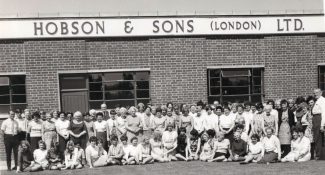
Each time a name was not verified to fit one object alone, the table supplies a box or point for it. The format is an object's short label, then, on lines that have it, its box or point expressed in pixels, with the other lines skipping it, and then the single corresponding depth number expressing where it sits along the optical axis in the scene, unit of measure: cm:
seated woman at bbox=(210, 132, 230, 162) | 1083
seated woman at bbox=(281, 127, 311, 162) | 1040
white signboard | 1295
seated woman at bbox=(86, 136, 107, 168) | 1063
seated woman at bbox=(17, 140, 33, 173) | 1040
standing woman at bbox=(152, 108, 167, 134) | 1130
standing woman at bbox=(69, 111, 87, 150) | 1096
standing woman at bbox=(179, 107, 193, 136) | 1138
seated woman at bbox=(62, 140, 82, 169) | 1054
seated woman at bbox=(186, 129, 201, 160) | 1114
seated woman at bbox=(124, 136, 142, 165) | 1084
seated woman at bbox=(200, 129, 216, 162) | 1094
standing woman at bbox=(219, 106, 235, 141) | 1117
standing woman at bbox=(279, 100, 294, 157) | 1071
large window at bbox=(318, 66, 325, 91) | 1459
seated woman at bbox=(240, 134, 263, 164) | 1038
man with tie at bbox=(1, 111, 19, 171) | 1077
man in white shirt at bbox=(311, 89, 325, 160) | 1039
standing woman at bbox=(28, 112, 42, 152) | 1093
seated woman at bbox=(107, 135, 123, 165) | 1082
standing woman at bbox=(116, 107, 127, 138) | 1127
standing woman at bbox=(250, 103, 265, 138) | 1098
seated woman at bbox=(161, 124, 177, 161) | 1111
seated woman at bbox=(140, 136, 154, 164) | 1090
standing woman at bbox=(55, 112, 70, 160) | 1095
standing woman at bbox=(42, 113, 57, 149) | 1093
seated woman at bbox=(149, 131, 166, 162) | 1112
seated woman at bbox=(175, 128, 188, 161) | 1123
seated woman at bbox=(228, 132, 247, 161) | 1077
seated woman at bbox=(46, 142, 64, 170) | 1052
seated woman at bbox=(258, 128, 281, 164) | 1034
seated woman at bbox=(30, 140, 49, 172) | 1045
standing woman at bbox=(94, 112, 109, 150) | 1117
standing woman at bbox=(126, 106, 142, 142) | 1121
